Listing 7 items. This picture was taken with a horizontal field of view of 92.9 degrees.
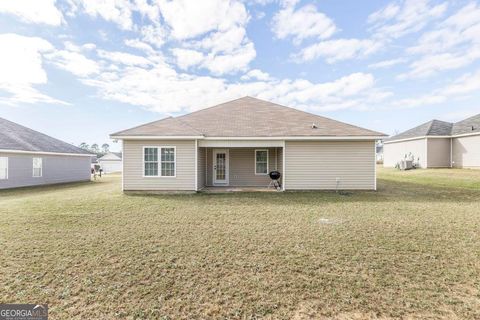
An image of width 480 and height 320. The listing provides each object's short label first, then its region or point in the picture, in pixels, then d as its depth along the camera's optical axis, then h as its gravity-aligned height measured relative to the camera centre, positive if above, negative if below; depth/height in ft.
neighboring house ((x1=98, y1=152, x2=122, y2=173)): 143.23 +0.54
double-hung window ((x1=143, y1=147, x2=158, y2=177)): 35.91 +0.44
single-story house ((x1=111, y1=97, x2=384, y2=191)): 35.68 +1.70
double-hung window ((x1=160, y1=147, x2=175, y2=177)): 35.99 +0.12
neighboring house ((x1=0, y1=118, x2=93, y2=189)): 47.88 +0.94
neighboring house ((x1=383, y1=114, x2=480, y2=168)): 60.49 +5.32
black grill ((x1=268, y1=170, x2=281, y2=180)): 38.99 -2.12
